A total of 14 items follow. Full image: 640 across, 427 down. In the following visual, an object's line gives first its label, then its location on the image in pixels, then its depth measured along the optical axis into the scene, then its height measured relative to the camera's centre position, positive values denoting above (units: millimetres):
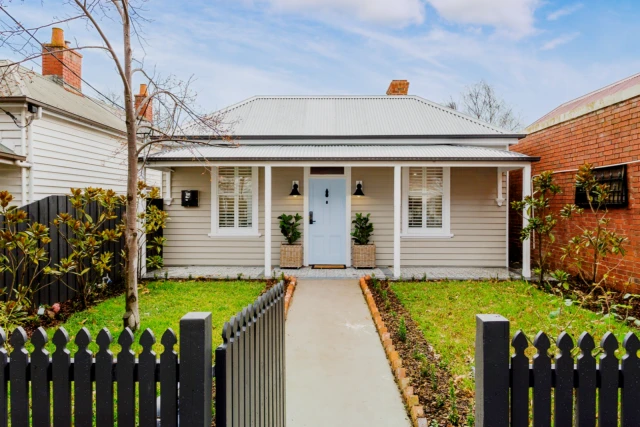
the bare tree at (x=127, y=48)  4734 +2088
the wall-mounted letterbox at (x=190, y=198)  9953 +342
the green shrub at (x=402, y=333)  4719 -1515
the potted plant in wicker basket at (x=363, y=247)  9570 -885
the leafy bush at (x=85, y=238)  6159 -475
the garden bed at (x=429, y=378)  3111 -1628
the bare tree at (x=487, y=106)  27594 +8023
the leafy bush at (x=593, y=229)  6383 -324
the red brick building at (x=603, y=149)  6711 +1336
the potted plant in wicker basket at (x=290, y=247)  9547 -897
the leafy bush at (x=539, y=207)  7867 +113
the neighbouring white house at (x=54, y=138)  7457 +1661
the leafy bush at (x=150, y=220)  7570 -196
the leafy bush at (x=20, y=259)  5051 -712
